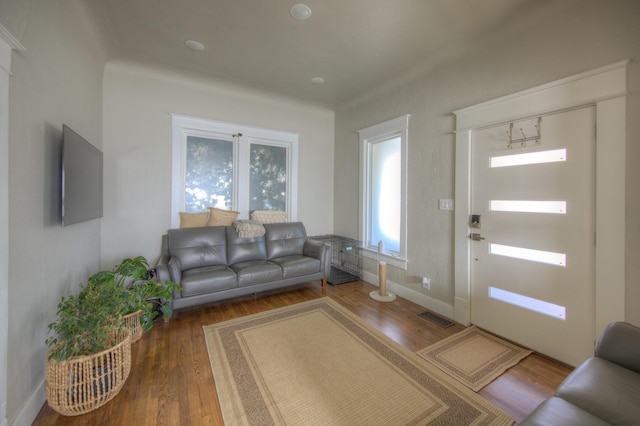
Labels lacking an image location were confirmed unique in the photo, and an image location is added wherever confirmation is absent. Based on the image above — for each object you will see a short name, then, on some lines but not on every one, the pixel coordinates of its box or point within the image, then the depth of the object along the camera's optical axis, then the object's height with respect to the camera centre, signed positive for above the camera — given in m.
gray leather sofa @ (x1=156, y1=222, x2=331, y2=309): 2.83 -0.63
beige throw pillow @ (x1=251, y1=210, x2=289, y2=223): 4.00 -0.04
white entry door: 1.97 -0.15
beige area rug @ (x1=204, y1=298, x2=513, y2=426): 1.56 -1.20
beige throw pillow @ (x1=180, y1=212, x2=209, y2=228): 3.55 -0.10
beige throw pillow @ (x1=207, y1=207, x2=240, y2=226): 3.68 -0.06
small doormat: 1.92 -1.19
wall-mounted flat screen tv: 1.79 +0.27
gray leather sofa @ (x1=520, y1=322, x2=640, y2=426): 1.02 -0.78
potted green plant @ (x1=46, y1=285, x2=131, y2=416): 1.50 -0.89
